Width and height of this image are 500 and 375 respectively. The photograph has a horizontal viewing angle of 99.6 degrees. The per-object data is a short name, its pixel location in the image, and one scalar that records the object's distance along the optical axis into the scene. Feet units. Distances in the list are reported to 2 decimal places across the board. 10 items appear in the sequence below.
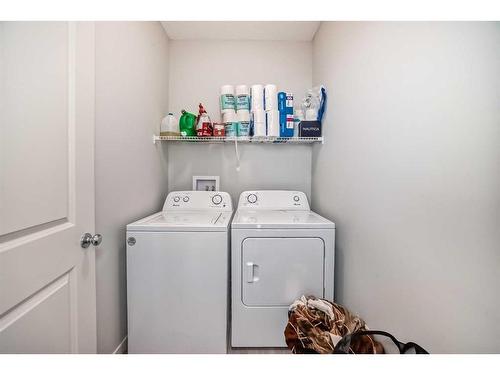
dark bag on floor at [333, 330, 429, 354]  2.86
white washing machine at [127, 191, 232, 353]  4.51
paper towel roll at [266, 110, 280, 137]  6.22
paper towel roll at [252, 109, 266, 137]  6.25
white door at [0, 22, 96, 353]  2.19
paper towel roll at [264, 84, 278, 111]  6.26
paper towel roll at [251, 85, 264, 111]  6.31
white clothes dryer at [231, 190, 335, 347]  4.74
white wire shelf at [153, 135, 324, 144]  6.32
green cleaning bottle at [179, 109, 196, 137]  6.52
